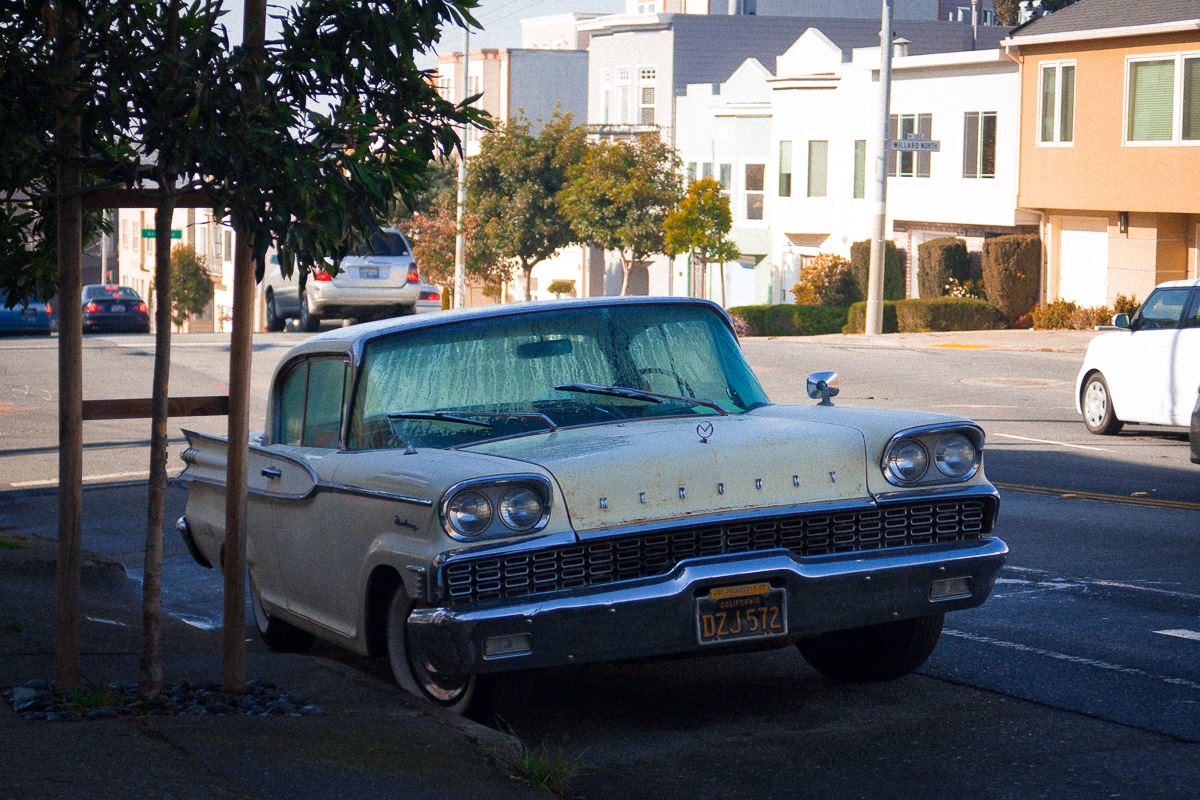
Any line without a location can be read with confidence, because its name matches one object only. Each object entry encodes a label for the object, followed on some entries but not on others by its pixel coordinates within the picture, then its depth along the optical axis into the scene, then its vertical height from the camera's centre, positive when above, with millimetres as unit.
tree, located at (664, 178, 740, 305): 49750 +2419
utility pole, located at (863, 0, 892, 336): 35312 +1983
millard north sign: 33688 +3372
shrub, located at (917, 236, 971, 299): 42344 +1073
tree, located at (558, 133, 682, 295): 56406 +3617
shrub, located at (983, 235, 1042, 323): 39812 +821
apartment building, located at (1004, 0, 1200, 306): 35344 +3798
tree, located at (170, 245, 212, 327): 71938 +390
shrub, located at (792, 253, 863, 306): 46750 +490
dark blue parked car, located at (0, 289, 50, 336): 32125 -655
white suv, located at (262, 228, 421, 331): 27500 +134
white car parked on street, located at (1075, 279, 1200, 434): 15898 -595
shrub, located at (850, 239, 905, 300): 45281 +1053
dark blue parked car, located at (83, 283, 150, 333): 42406 -546
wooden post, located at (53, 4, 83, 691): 5938 -329
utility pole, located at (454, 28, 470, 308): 53069 +1274
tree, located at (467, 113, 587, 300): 59125 +4152
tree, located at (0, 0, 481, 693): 5668 +619
